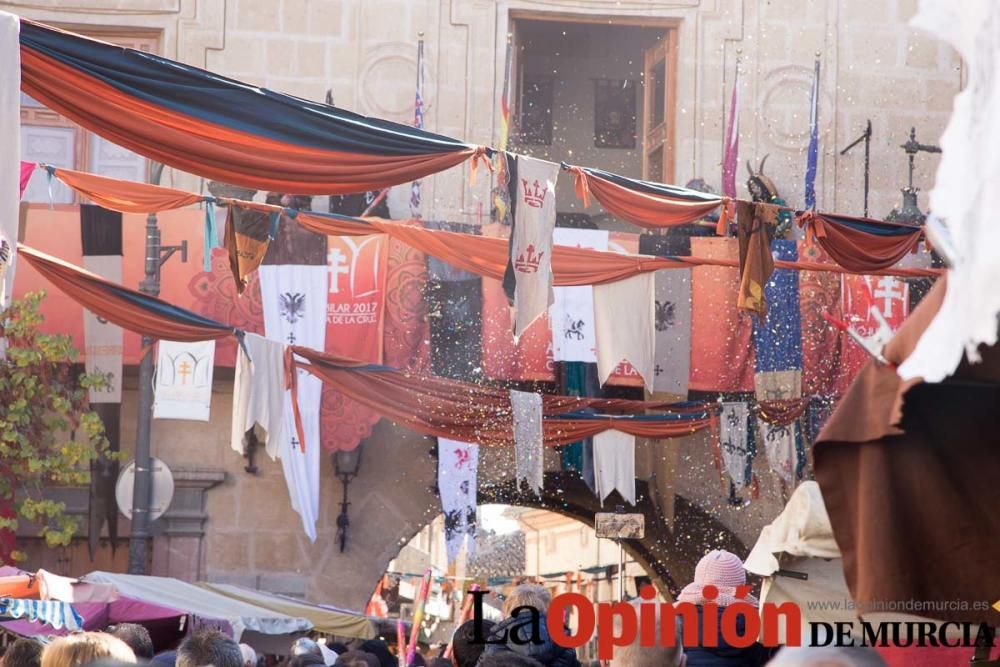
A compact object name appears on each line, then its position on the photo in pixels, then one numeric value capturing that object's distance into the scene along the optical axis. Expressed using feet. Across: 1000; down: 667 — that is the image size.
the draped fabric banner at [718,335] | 49.49
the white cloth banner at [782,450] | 49.16
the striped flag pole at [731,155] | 51.21
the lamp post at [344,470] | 50.44
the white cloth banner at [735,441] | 48.44
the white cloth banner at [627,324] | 45.09
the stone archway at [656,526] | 54.39
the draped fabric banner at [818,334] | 49.57
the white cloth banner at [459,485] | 48.47
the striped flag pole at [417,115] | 51.06
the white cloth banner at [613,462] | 48.29
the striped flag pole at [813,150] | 51.60
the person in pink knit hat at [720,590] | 16.53
